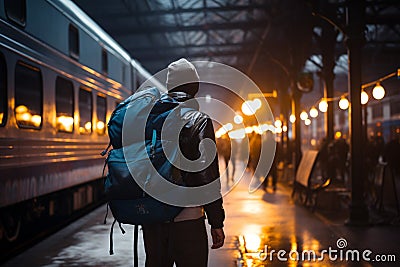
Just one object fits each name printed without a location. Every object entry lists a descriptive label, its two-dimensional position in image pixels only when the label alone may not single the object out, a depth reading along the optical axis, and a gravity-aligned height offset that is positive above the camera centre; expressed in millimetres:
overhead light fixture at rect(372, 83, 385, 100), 12266 +1146
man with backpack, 3709 -411
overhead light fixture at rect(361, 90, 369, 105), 13425 +1160
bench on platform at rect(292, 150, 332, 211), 12906 -636
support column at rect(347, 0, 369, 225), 10922 +870
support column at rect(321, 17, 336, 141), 16375 +2462
